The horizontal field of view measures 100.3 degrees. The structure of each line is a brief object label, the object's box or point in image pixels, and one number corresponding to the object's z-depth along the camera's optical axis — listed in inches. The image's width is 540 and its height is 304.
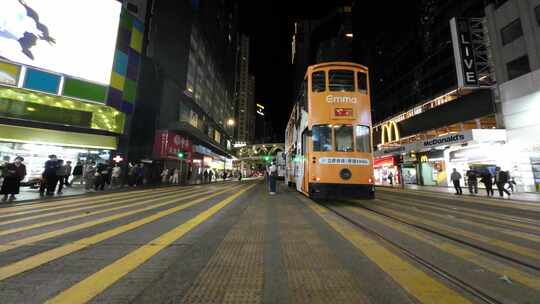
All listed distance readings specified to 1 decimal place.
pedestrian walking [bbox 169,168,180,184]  951.0
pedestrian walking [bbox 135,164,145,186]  751.7
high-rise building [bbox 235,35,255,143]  5502.0
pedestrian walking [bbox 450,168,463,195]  565.6
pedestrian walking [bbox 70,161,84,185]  563.8
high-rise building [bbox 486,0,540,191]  588.5
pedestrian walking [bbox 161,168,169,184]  942.4
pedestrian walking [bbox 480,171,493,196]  530.3
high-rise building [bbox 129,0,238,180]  949.2
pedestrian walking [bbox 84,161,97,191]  530.9
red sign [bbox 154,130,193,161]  943.0
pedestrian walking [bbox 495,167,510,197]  496.7
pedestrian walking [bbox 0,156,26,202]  340.4
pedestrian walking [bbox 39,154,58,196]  410.0
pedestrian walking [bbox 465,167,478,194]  573.0
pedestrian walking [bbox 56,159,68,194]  430.3
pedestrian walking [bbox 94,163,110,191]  552.4
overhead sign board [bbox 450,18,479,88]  680.4
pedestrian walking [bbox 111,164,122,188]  664.4
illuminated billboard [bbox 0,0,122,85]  565.9
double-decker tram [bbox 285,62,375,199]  304.5
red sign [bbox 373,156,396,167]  1084.5
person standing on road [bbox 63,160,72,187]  506.8
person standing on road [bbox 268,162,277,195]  496.6
